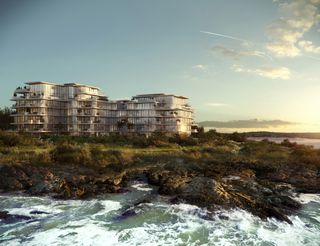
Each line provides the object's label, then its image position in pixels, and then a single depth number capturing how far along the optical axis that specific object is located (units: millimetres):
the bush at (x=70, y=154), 25888
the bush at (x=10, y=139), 33382
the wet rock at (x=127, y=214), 14243
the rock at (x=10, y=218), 13712
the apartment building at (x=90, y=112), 58512
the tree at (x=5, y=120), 62254
